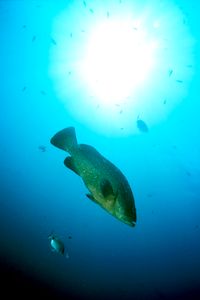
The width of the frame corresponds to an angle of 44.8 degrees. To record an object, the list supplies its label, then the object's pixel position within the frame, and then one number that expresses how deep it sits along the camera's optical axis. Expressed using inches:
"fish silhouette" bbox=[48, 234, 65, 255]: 220.5
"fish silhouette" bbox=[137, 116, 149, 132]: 384.2
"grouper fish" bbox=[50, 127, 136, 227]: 48.2
